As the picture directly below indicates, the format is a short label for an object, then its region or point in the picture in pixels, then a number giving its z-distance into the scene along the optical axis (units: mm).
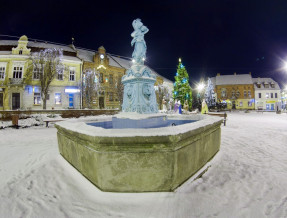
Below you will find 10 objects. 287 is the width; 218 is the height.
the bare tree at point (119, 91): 29484
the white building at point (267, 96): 51219
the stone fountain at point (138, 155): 2672
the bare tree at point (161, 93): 39506
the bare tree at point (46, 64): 21906
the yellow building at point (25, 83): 24188
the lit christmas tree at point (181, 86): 32000
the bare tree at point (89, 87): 26188
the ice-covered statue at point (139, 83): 6129
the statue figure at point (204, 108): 15723
